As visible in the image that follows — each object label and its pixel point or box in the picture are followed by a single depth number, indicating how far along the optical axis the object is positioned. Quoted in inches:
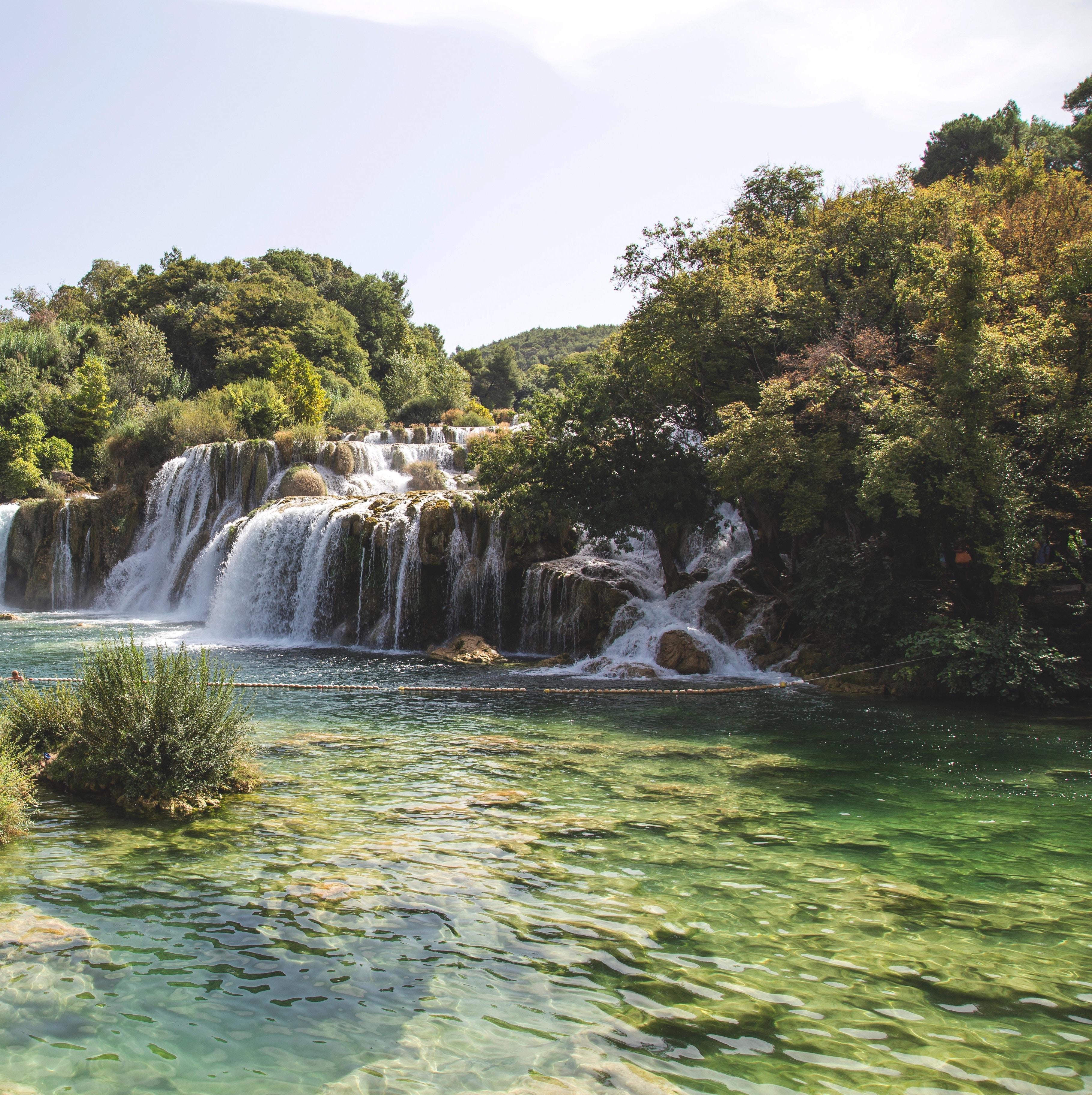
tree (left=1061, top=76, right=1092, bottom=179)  1466.5
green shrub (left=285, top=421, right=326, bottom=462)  1167.6
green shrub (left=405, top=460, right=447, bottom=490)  1136.8
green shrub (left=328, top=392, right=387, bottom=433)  1549.0
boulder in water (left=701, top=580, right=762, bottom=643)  709.3
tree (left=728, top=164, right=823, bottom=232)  1027.9
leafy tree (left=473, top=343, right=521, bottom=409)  3041.3
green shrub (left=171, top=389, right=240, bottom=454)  1332.4
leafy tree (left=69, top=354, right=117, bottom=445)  1513.3
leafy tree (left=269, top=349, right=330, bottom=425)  1462.8
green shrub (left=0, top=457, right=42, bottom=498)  1337.4
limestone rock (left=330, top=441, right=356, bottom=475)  1168.8
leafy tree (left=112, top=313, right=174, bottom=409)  1726.1
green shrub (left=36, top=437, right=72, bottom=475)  1433.3
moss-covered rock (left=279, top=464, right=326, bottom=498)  1098.1
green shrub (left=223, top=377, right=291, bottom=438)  1353.3
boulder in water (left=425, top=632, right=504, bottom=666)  717.9
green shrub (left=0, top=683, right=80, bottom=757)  309.4
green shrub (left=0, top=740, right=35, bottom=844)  240.7
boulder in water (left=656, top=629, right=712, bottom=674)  658.2
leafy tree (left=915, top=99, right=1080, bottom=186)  1770.4
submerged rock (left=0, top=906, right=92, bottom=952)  175.8
